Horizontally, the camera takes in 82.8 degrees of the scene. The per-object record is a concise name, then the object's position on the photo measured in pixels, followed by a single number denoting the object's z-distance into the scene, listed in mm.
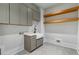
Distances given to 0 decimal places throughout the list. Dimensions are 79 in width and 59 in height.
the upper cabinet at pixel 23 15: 1710
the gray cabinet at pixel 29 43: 1798
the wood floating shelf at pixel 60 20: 2154
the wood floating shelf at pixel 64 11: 2056
